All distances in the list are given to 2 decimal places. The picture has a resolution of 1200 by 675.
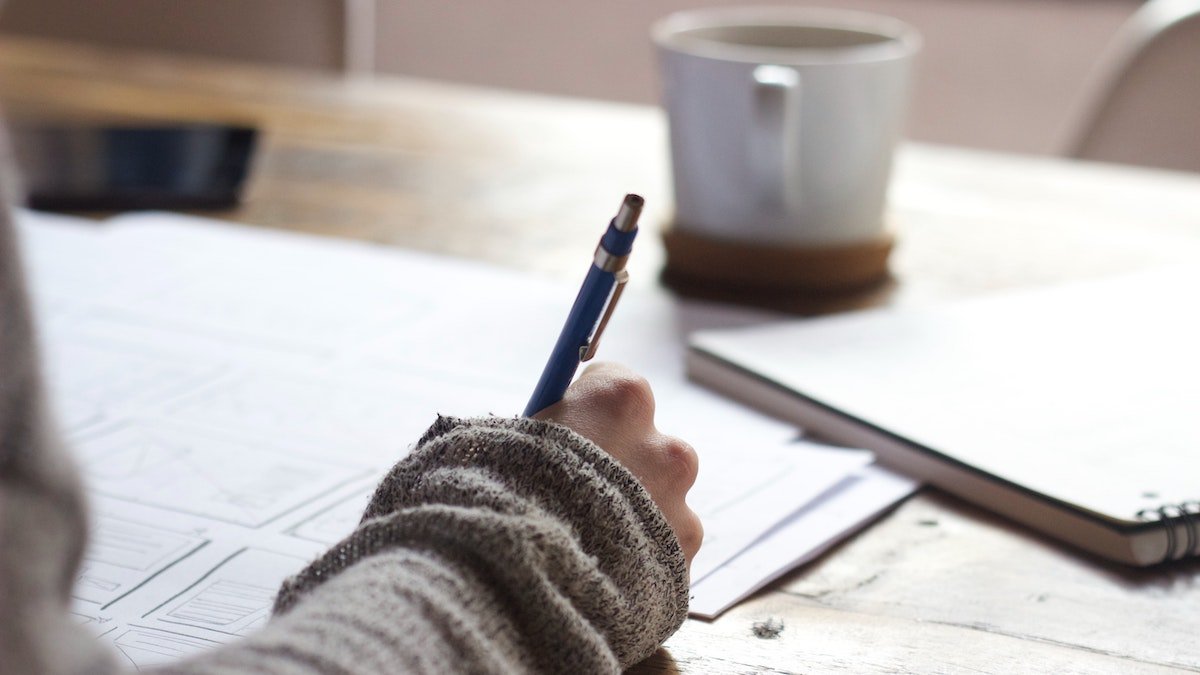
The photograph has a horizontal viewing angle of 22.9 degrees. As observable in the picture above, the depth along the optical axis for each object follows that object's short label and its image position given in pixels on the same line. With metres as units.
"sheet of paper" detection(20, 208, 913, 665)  0.64
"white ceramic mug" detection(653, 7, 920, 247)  0.81
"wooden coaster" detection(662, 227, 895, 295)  0.84
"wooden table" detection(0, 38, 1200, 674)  0.62
